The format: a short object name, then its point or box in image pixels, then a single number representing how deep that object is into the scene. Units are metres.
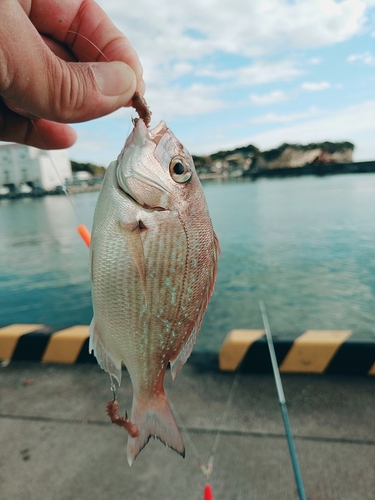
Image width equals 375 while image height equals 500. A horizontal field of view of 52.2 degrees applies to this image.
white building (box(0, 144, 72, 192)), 66.38
